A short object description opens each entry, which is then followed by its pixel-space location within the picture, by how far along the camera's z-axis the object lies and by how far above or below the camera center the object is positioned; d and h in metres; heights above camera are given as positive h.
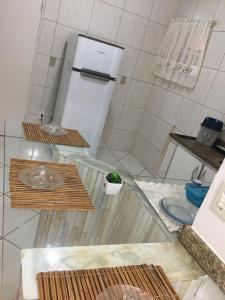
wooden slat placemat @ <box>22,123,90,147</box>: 1.34 -0.51
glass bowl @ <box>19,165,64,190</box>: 0.96 -0.52
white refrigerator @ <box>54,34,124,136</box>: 2.54 -0.38
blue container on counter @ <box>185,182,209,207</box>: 1.06 -0.45
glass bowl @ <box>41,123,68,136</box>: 1.45 -0.51
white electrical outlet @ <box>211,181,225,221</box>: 0.71 -0.31
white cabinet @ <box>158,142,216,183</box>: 1.84 -0.67
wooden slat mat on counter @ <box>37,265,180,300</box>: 0.54 -0.49
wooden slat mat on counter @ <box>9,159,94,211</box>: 0.87 -0.53
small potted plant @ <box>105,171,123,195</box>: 1.05 -0.50
